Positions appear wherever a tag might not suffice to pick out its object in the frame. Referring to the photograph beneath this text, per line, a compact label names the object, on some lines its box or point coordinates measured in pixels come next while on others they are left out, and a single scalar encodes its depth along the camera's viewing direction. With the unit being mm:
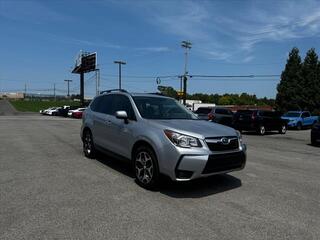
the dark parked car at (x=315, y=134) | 10233
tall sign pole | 48635
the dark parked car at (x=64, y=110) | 37585
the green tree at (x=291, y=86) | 34327
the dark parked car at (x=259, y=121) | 14516
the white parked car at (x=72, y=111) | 32470
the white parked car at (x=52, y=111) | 42445
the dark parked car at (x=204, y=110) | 17437
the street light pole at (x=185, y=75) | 33268
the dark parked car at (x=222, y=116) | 16321
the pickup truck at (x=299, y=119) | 18745
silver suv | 3821
